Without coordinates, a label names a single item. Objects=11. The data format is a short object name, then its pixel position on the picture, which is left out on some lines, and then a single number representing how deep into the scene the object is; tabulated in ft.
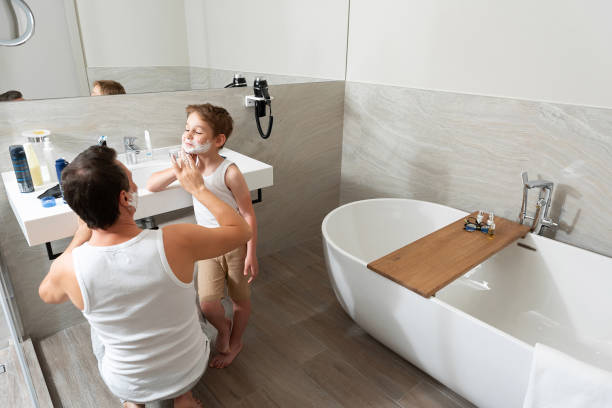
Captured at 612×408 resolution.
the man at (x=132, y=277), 3.32
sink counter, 4.62
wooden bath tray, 5.54
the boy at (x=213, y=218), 5.29
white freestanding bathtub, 4.94
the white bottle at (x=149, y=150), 6.65
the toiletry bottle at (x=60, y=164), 5.49
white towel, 3.94
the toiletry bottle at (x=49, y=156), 5.76
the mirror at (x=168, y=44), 5.85
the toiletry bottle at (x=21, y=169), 5.22
